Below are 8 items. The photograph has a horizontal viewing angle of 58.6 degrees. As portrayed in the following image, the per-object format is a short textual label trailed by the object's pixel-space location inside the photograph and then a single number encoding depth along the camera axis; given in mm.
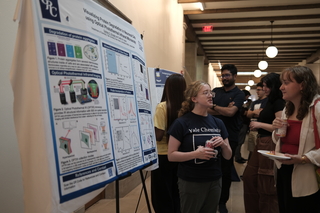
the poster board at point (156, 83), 3459
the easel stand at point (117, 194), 1629
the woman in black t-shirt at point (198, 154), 2057
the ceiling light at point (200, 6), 7949
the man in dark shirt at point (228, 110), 3322
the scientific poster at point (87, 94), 1313
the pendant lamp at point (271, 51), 9039
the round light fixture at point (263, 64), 10734
